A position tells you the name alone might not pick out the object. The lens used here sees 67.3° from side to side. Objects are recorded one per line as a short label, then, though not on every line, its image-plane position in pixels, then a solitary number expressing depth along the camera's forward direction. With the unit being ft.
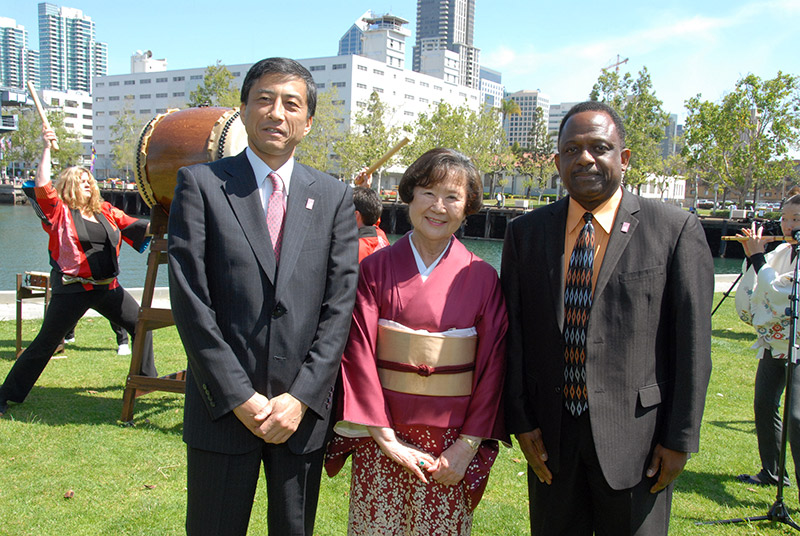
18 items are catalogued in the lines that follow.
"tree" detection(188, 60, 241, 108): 115.44
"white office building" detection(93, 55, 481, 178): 202.08
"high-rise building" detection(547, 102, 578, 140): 580.30
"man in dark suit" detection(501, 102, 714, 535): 7.05
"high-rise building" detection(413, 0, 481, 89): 556.51
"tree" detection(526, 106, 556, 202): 195.93
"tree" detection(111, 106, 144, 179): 187.55
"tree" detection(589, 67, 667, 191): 123.85
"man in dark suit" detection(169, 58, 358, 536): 6.90
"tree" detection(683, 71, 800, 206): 97.71
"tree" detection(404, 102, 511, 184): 138.92
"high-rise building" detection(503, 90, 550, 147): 563.07
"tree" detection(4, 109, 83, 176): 211.20
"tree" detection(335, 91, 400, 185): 139.95
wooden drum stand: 14.94
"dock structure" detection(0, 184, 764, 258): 106.01
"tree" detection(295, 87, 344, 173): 135.03
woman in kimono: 7.54
